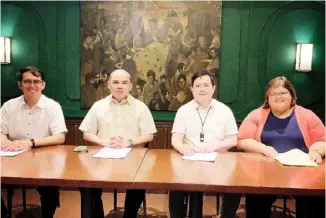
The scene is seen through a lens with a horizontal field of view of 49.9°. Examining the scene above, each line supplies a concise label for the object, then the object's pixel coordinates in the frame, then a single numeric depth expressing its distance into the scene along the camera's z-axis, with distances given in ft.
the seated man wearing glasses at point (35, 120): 9.41
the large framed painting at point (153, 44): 13.70
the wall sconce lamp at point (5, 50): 14.17
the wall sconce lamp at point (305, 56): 13.42
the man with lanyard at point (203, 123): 9.13
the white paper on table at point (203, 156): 7.84
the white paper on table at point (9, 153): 7.91
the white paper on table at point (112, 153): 8.05
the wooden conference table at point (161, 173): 6.26
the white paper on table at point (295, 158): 7.53
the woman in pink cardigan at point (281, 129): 8.48
